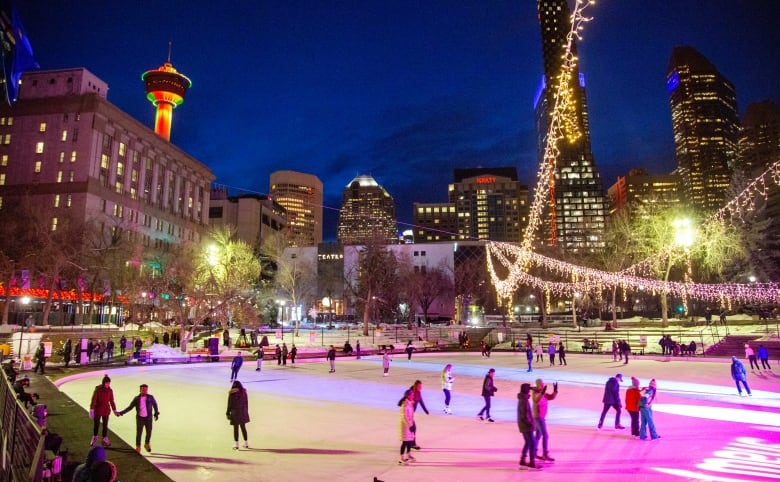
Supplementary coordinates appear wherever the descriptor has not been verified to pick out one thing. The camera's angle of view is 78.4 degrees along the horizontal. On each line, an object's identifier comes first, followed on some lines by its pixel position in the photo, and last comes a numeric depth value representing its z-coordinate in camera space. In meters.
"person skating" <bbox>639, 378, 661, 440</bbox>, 10.65
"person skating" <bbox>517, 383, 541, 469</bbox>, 8.59
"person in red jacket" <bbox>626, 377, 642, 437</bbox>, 10.83
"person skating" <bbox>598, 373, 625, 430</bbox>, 11.43
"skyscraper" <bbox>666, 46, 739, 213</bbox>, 192.88
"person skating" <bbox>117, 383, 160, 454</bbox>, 9.28
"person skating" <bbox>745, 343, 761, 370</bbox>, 23.41
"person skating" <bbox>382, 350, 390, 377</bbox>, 22.17
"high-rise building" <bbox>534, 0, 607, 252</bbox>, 175.75
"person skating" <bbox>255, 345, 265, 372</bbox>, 25.58
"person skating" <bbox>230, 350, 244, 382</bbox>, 18.92
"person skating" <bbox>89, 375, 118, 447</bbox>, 9.61
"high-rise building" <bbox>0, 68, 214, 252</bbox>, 68.19
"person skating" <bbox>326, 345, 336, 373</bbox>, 24.39
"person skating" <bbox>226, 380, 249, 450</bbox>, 9.41
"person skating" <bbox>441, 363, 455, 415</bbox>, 14.01
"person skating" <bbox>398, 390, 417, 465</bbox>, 8.70
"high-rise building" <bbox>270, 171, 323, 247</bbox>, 65.36
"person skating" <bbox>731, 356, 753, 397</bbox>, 15.77
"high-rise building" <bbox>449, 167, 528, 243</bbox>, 196.00
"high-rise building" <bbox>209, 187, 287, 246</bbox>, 119.44
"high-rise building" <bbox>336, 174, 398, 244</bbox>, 55.44
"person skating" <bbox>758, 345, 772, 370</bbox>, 23.61
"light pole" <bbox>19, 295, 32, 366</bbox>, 40.57
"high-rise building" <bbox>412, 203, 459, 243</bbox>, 195.18
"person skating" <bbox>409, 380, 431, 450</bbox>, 9.46
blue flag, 6.44
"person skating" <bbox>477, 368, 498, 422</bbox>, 12.61
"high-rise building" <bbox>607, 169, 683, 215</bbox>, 188.96
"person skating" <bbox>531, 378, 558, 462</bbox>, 8.94
